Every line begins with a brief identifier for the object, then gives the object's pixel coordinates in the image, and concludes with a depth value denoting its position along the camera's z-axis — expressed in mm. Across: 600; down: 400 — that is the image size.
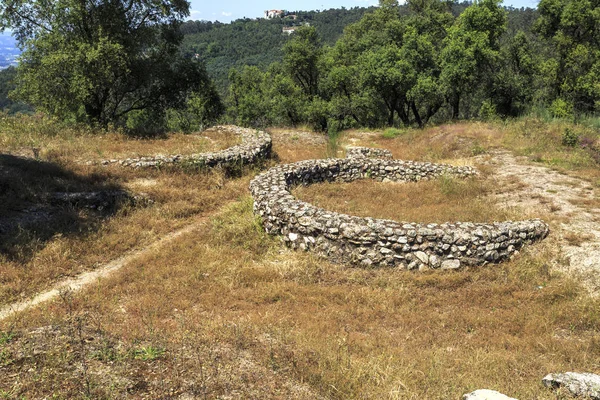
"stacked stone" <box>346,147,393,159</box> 18719
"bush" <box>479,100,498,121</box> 26494
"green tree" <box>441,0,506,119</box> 24562
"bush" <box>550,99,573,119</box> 23594
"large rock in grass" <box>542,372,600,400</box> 4680
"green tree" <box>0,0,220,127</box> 18016
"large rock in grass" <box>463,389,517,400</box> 4184
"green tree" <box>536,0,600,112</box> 22828
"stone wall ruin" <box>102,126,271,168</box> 14609
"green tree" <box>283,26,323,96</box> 34875
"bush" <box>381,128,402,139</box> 25172
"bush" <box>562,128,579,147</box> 18312
